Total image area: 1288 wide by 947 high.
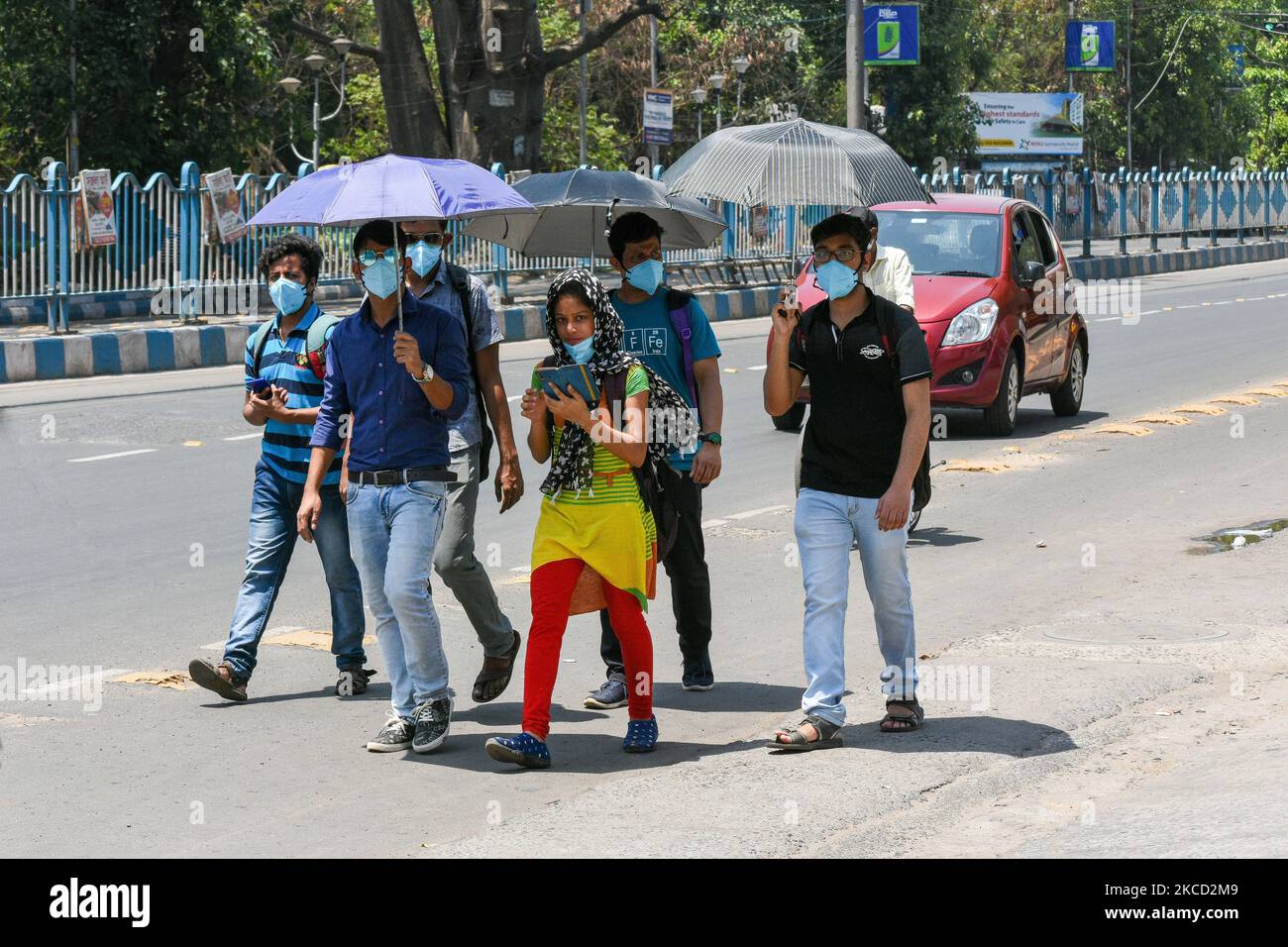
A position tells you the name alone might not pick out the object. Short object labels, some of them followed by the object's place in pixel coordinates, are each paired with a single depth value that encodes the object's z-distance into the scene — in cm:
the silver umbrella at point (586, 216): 1495
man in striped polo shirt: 1356
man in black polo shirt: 1187
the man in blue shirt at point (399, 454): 1189
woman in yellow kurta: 1170
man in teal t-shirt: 1317
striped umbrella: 1770
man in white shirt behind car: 1897
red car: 2686
